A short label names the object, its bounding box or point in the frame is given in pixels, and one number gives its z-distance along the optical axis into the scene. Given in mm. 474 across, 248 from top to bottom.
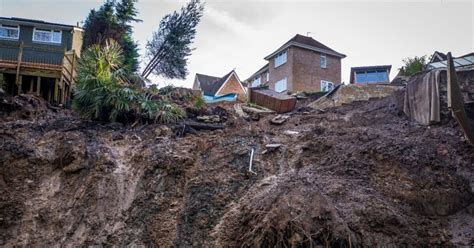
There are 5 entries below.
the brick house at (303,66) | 25641
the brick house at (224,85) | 30828
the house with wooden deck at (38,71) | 13602
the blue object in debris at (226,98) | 17144
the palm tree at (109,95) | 10500
